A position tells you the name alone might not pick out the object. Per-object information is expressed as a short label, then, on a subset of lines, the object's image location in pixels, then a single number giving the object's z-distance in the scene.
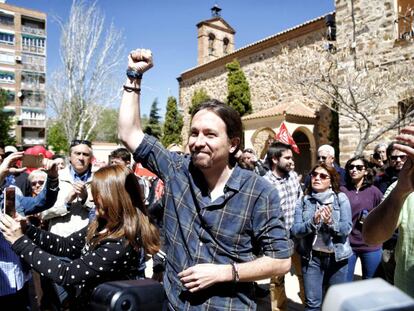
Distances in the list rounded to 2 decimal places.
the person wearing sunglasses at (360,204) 4.00
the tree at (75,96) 20.53
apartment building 42.97
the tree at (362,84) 9.77
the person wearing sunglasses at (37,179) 4.27
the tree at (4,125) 31.64
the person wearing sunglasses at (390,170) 4.29
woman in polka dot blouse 1.88
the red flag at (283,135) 8.77
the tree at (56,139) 42.14
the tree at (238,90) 19.05
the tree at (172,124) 25.92
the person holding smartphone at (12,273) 2.48
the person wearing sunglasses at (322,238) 3.46
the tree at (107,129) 51.99
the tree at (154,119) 35.28
